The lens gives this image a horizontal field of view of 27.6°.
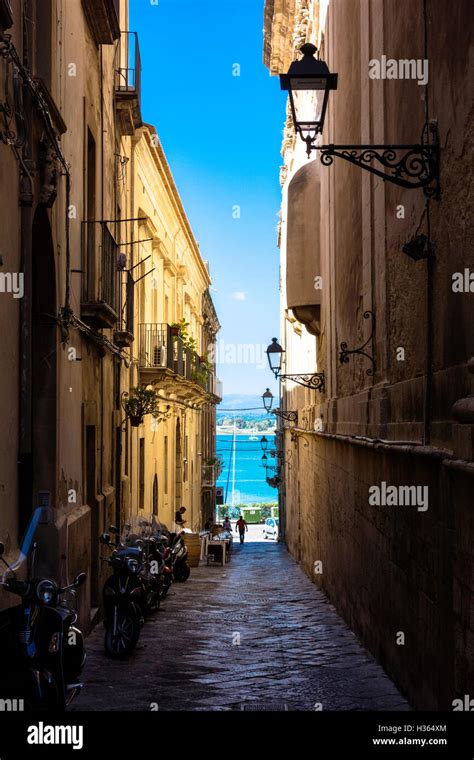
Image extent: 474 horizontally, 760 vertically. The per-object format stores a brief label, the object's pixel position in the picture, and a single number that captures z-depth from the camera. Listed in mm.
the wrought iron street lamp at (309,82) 6660
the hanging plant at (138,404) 15141
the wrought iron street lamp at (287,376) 15964
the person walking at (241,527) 39059
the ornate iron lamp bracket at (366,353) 9555
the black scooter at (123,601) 8875
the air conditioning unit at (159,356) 19312
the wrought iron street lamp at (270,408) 22922
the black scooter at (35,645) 5266
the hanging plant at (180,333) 20234
